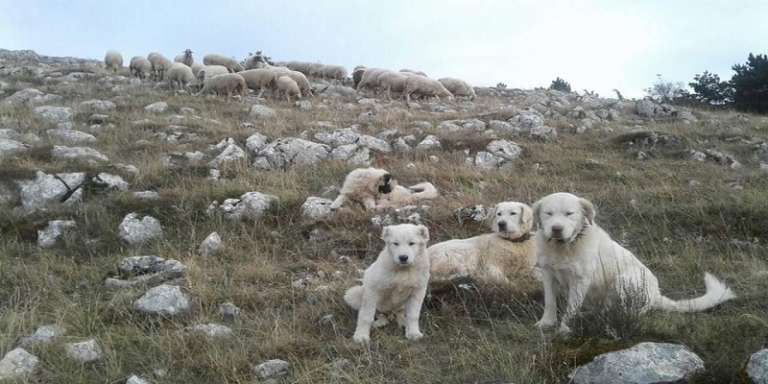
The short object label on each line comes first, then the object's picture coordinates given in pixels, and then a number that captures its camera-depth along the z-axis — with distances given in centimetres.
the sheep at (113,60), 3105
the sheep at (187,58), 2848
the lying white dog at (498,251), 722
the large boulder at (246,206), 926
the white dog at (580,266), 552
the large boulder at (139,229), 864
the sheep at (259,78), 2138
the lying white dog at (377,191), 992
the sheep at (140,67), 2620
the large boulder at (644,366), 398
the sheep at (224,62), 2743
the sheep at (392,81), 2286
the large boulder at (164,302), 607
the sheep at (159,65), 2617
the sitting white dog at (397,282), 583
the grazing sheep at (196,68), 2429
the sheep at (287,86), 2084
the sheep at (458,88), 2583
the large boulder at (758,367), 369
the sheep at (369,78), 2396
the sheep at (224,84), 2048
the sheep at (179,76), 2258
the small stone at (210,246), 805
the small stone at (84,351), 511
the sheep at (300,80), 2198
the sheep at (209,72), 2230
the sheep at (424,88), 2272
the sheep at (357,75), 2672
